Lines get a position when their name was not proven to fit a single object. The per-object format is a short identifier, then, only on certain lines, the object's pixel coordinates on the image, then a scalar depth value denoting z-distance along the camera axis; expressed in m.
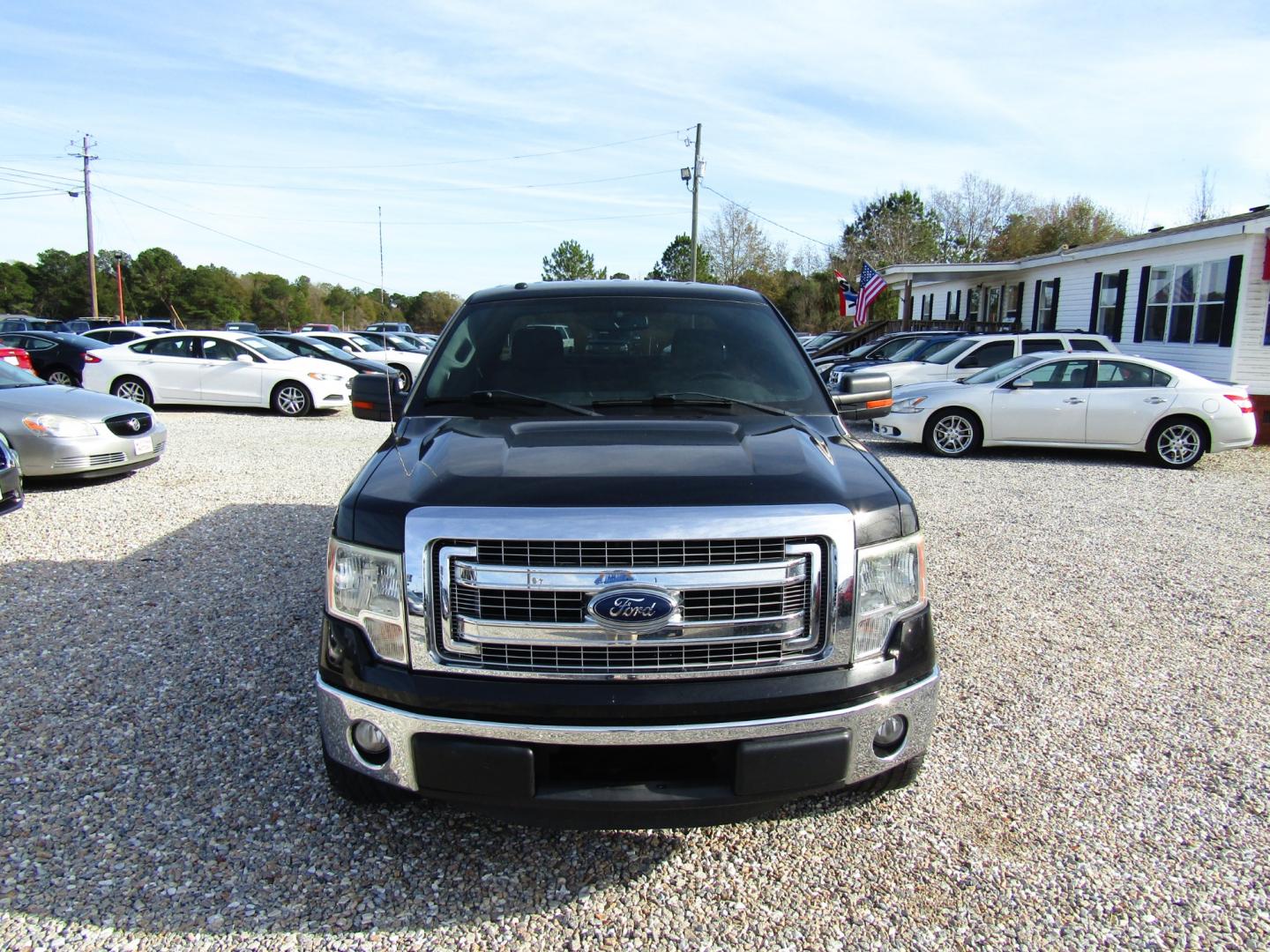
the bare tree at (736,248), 58.53
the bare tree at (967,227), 56.78
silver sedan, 8.12
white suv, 15.38
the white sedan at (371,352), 20.86
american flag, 28.44
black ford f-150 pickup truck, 2.25
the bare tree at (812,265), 61.88
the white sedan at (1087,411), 11.06
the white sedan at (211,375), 15.17
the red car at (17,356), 15.16
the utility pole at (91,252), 47.09
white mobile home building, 14.62
